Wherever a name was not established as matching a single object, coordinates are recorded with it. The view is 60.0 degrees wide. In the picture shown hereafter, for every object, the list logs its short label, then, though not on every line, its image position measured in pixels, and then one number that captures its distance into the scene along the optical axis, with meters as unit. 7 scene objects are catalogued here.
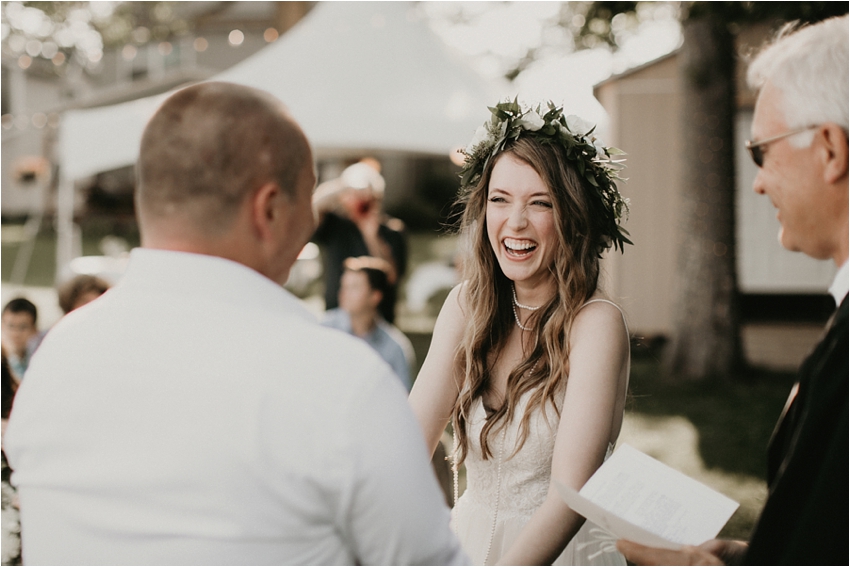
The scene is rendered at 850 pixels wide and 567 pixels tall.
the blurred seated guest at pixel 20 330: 4.73
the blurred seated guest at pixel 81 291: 4.59
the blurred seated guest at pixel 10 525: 2.32
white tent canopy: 7.56
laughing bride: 2.20
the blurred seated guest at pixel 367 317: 5.51
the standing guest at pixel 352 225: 7.02
